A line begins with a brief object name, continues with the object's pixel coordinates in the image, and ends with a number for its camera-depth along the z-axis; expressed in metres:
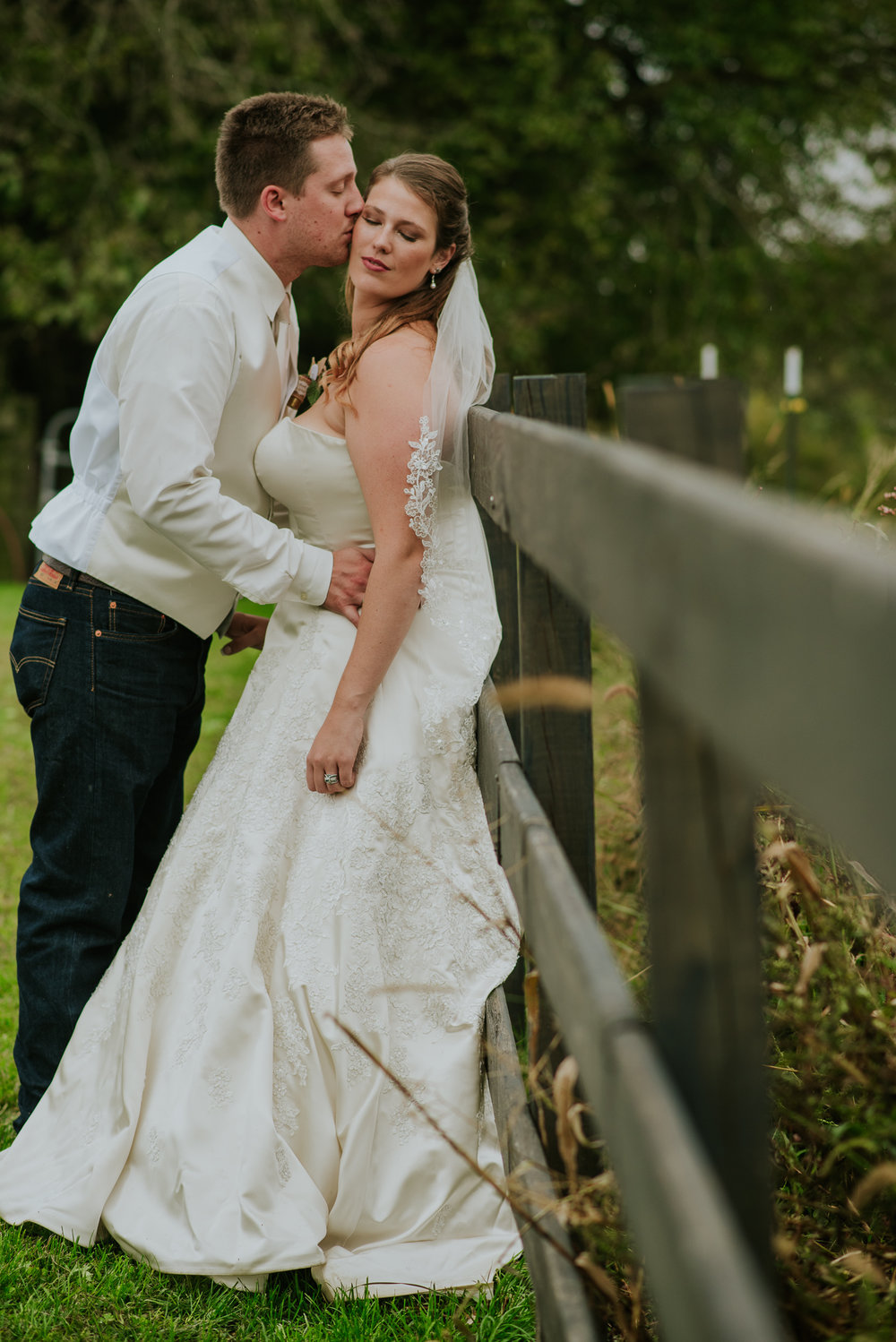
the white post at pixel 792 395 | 9.47
